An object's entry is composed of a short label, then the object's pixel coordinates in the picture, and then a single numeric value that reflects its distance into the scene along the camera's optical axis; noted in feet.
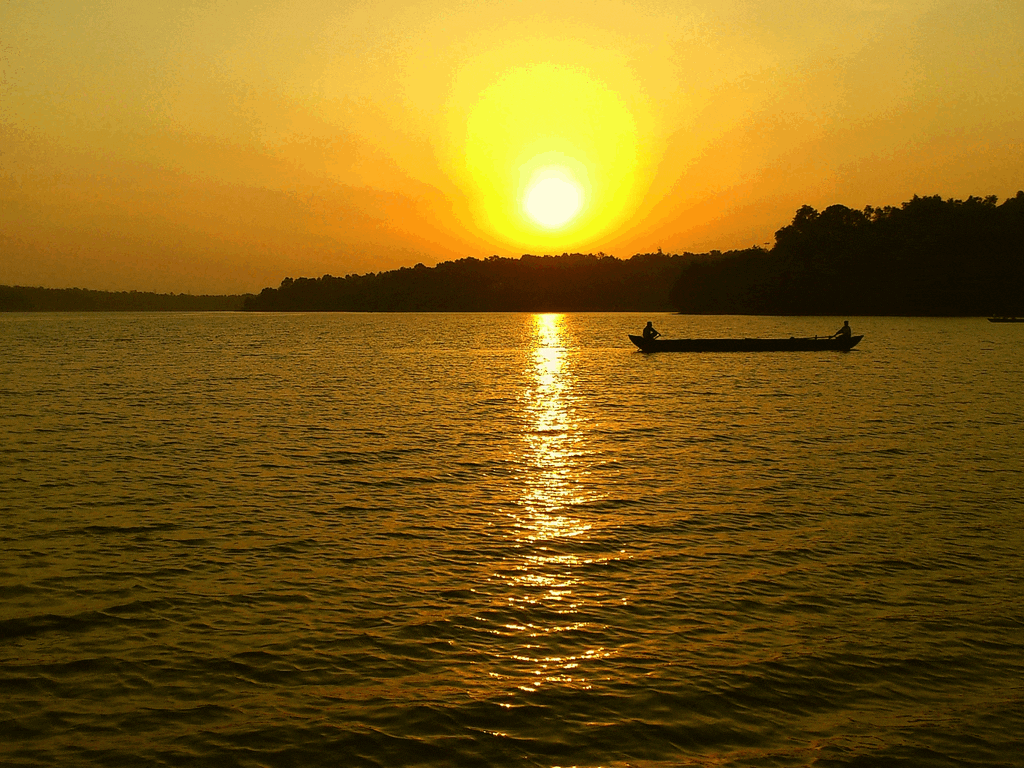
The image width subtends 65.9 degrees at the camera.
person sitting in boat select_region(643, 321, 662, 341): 276.70
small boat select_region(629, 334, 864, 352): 260.01
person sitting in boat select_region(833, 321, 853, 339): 266.94
